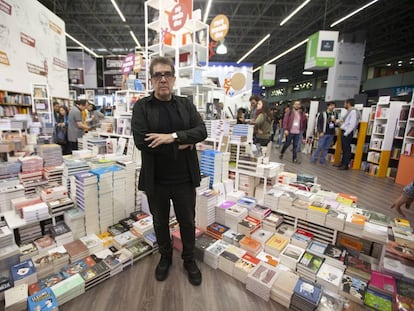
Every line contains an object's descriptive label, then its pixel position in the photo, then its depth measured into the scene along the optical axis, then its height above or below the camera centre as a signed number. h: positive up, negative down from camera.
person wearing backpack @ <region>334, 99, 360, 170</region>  6.07 -0.16
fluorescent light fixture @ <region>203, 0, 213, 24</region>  8.06 +4.09
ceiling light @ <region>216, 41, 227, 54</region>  8.27 +2.51
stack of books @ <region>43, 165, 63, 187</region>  2.74 -0.83
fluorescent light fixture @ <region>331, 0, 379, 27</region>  7.66 +4.13
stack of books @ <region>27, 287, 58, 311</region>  1.55 -1.37
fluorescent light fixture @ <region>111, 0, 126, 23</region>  8.45 +4.14
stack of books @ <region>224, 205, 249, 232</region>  2.59 -1.16
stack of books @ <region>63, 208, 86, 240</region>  2.29 -1.16
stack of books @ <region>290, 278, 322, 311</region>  1.66 -1.34
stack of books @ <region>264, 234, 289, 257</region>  2.26 -1.31
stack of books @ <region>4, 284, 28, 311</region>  1.58 -1.38
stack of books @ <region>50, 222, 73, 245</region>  2.18 -1.24
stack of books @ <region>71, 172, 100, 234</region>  2.34 -0.93
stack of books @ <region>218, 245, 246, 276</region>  2.06 -1.33
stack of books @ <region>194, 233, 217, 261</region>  2.24 -1.34
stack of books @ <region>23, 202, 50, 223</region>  2.17 -1.03
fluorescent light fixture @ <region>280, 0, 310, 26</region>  8.09 +4.30
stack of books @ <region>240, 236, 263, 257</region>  2.24 -1.31
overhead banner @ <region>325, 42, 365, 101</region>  10.41 +2.41
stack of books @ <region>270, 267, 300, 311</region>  1.75 -1.35
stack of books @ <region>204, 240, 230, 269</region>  2.14 -1.33
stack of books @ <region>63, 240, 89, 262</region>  2.08 -1.34
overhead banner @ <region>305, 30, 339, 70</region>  8.13 +2.70
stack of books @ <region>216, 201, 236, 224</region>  2.69 -1.16
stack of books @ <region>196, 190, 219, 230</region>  2.61 -1.10
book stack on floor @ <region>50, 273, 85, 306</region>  1.69 -1.39
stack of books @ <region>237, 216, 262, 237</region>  2.50 -1.23
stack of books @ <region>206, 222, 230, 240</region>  2.51 -1.31
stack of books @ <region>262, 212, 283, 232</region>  2.61 -1.23
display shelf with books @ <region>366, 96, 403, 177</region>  5.68 -0.30
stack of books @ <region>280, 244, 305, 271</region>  2.11 -1.32
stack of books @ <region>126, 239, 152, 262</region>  2.19 -1.38
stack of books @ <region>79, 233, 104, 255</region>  2.21 -1.34
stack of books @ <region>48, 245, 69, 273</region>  1.97 -1.33
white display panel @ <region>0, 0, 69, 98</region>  5.93 +1.87
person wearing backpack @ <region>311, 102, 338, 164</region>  6.56 -0.27
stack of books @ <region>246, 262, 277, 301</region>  1.81 -1.34
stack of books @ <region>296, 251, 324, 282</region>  1.98 -1.32
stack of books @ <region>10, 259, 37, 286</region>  1.75 -1.34
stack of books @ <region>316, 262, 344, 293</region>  1.85 -1.33
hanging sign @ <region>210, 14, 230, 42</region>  5.31 +2.16
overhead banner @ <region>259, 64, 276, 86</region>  13.93 +2.79
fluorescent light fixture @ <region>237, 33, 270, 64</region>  12.32 +4.78
